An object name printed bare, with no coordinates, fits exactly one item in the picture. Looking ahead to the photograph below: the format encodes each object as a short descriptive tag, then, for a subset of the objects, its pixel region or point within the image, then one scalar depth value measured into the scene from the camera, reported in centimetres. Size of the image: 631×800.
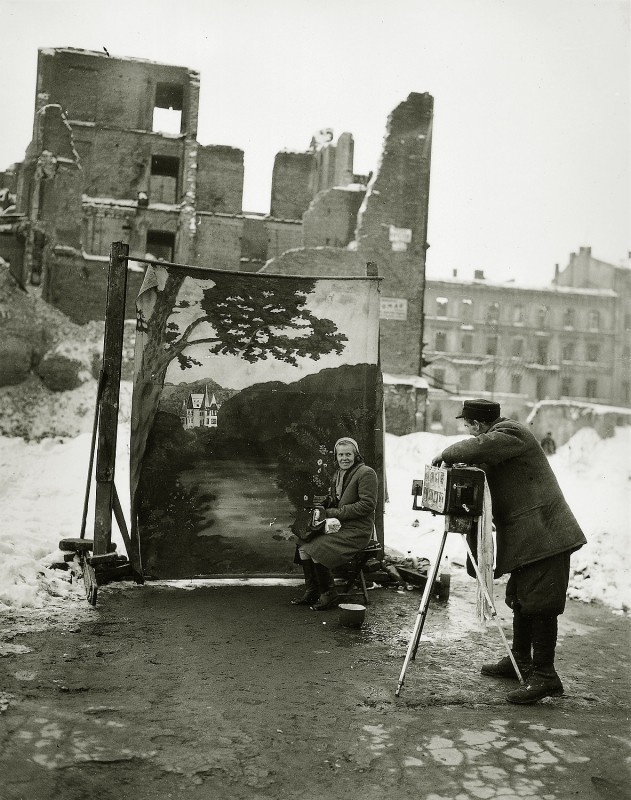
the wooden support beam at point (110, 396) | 675
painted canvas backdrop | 700
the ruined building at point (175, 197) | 2284
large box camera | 446
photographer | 439
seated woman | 630
